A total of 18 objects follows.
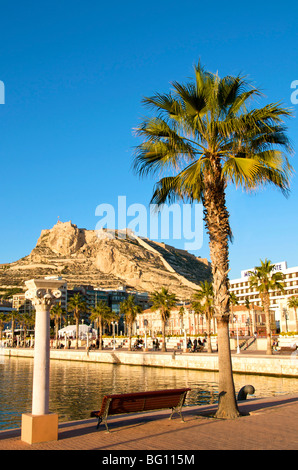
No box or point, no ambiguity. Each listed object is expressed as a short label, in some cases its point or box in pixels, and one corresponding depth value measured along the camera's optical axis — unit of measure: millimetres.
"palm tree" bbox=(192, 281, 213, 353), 52394
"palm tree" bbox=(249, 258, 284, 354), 41391
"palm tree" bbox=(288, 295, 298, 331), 68750
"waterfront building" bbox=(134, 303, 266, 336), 84838
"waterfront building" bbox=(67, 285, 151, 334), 165625
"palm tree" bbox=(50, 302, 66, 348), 83312
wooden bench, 9531
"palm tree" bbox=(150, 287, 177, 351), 58766
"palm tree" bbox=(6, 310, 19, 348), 104450
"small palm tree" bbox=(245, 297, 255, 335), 82338
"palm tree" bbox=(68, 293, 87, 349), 77006
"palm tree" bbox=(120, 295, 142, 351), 70625
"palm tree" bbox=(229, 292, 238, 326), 64812
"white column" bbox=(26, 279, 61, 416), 8719
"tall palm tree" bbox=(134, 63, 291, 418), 11109
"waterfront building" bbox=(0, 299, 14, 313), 157162
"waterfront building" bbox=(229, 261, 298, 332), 79125
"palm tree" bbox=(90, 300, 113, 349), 75500
